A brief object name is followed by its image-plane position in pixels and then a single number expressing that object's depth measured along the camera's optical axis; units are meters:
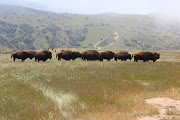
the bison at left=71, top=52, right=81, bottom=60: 34.97
